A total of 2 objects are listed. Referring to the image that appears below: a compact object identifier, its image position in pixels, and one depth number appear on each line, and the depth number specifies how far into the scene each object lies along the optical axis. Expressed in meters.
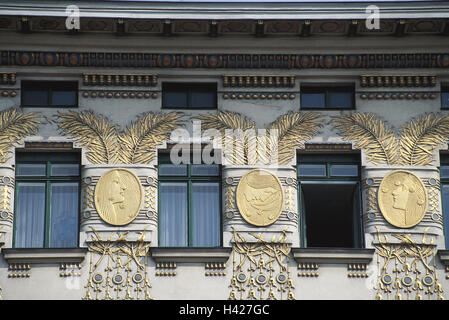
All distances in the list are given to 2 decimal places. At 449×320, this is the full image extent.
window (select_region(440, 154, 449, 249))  34.25
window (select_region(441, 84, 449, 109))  34.97
